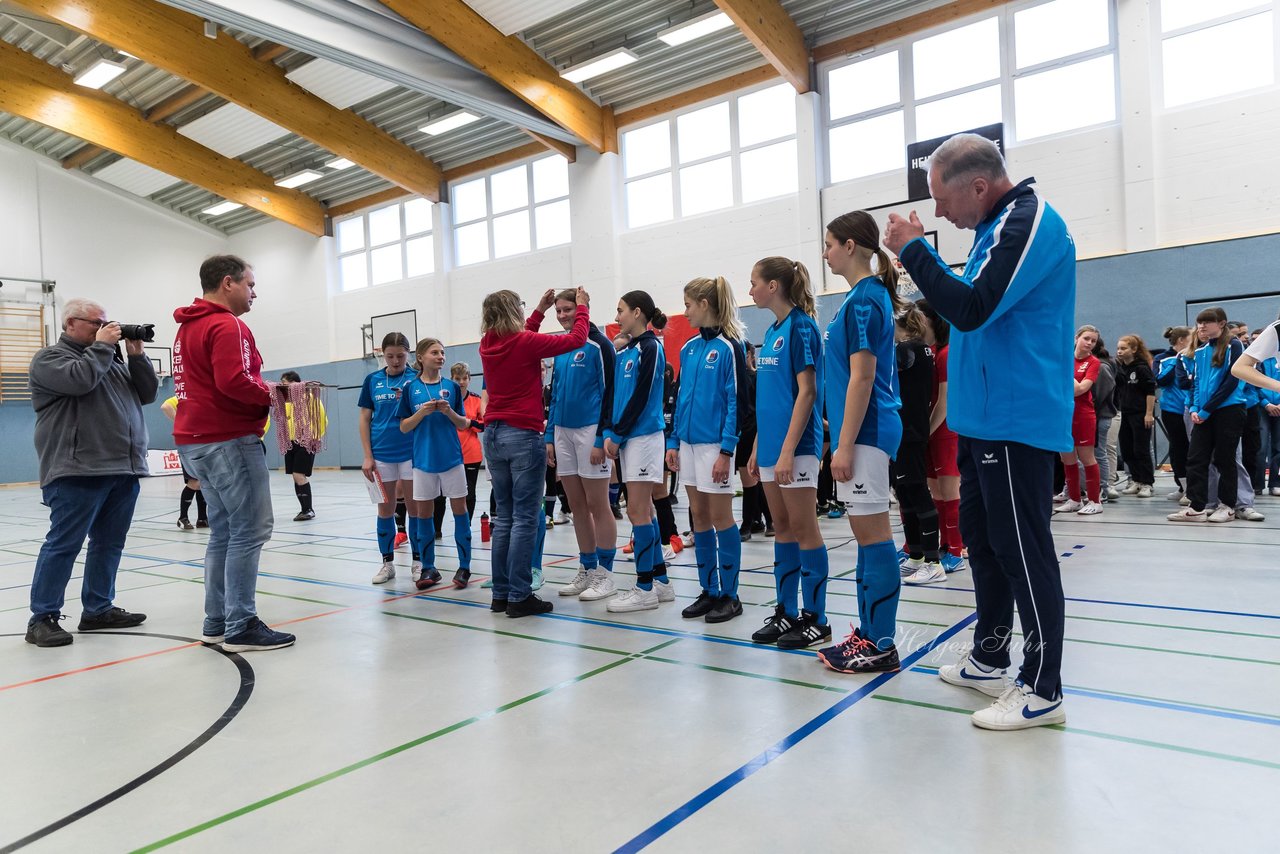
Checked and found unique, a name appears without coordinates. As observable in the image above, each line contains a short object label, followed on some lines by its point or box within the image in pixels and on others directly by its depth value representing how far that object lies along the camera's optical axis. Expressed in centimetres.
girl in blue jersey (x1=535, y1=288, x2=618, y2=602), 440
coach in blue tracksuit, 225
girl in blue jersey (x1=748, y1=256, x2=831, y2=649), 314
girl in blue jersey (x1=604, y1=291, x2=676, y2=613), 416
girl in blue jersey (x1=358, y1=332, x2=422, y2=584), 531
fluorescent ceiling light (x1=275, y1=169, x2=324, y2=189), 1898
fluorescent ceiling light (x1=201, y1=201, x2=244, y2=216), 2201
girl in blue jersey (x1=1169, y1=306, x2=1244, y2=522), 586
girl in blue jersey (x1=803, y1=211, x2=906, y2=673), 281
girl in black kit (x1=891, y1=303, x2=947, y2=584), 472
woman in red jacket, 410
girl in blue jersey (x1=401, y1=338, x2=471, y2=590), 500
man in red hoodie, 355
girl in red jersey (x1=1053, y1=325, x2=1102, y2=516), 679
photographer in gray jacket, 386
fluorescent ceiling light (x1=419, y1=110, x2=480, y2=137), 1615
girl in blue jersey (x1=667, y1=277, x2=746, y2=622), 371
